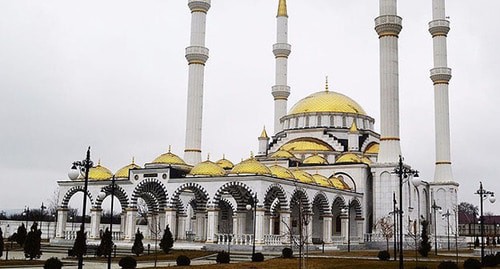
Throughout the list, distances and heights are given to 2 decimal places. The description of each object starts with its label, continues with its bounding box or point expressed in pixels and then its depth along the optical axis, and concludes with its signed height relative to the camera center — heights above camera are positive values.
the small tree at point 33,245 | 27.06 -1.43
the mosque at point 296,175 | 41.38 +3.22
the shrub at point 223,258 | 27.21 -1.86
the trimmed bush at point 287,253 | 30.84 -1.80
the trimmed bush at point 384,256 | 30.44 -1.83
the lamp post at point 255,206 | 35.24 +0.62
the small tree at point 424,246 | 34.53 -1.46
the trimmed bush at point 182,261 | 25.64 -1.91
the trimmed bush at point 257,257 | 28.11 -1.86
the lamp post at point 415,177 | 23.70 +1.73
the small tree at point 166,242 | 33.62 -1.47
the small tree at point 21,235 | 38.75 -1.43
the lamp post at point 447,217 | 50.80 +0.41
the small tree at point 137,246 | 32.03 -1.67
